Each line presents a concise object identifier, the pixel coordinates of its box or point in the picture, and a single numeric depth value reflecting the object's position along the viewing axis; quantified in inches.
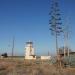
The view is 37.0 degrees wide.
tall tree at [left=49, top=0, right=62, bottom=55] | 946.4
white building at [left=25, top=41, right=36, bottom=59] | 1845.0
